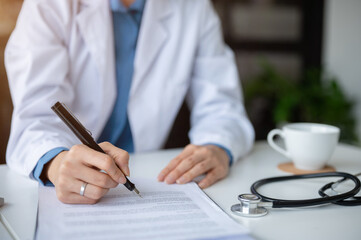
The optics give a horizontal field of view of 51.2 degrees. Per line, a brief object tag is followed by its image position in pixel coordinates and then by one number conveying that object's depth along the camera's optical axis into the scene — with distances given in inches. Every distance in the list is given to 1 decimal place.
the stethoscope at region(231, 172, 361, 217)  21.5
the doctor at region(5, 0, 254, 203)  26.9
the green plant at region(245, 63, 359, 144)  88.4
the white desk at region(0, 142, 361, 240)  19.6
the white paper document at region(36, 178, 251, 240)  18.2
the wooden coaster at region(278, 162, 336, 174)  30.6
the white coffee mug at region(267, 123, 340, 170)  29.4
